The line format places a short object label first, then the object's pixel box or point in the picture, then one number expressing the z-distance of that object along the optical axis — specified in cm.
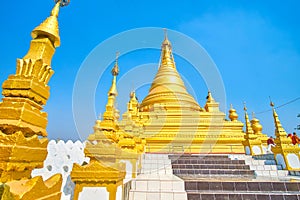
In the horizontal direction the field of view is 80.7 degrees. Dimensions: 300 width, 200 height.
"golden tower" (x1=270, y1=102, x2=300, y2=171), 670
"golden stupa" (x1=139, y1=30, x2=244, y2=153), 1278
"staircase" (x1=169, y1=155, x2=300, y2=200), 380
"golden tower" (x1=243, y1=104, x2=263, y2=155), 968
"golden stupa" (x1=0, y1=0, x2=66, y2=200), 120
